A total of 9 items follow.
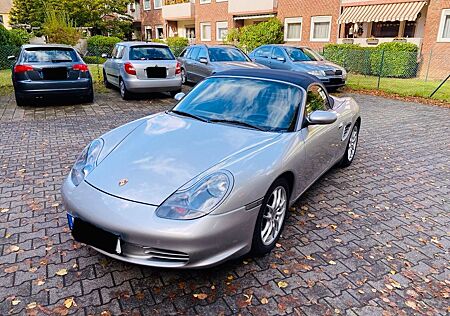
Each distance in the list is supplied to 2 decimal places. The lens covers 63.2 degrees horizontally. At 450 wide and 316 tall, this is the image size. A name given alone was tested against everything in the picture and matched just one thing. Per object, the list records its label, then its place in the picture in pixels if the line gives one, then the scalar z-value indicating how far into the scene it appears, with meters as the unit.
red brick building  17.61
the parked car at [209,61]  11.35
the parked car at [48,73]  8.45
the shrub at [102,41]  29.06
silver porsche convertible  2.43
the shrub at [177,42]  29.88
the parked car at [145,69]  9.76
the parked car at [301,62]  12.16
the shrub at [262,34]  23.59
